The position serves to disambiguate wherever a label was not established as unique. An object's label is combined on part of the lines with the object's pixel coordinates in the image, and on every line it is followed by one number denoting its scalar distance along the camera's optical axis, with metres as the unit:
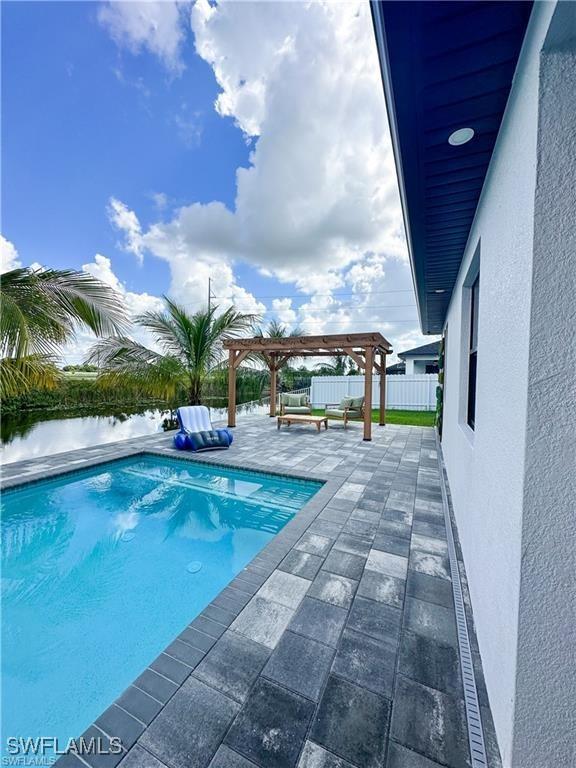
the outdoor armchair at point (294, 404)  12.30
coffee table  10.56
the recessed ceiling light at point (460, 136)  2.20
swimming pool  2.42
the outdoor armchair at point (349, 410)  11.21
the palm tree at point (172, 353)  9.70
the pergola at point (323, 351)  9.48
